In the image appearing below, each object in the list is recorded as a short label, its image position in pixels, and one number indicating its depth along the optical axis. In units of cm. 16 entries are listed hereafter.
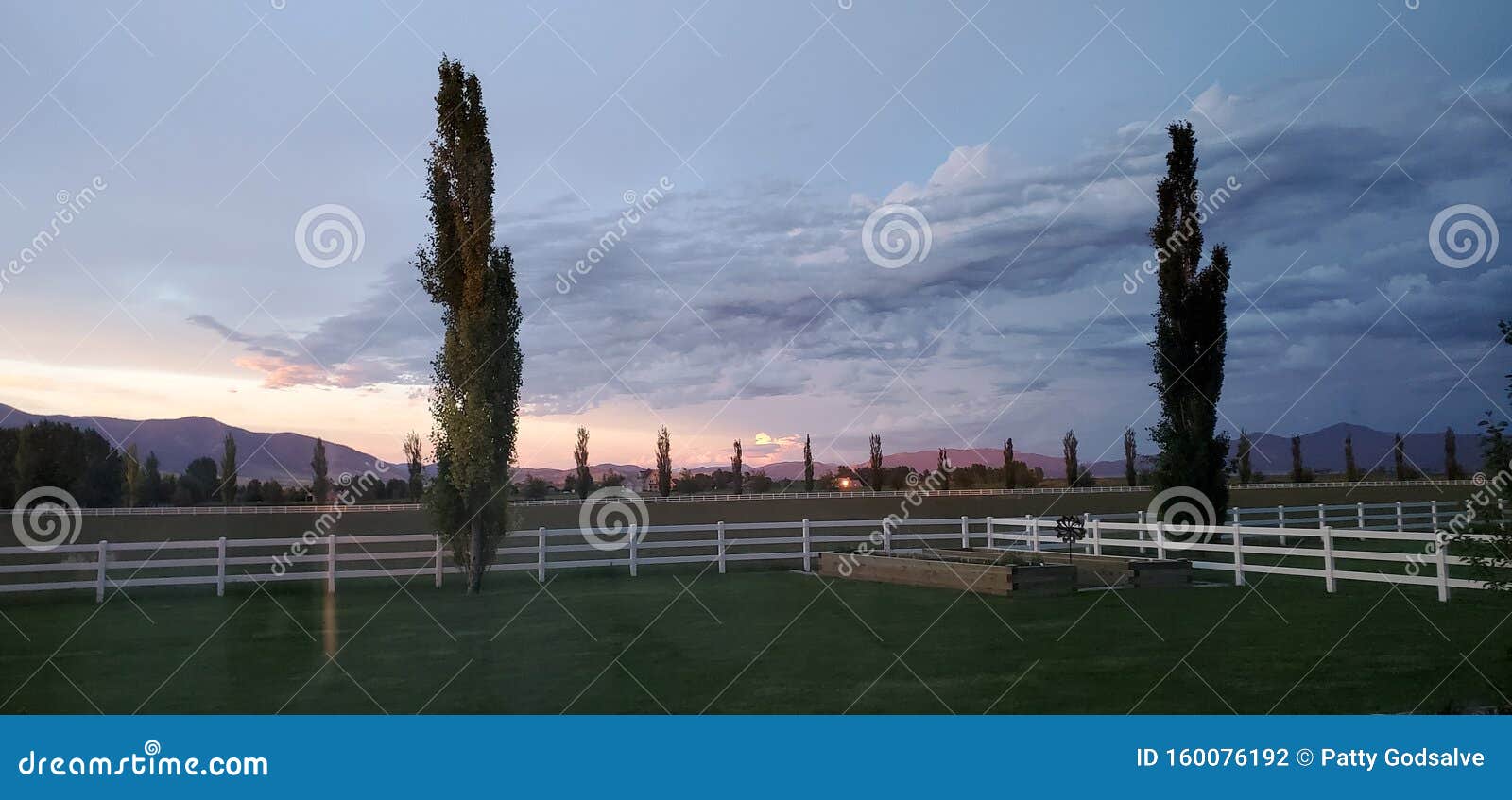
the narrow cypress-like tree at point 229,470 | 7081
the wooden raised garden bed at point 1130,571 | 1519
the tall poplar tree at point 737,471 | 7456
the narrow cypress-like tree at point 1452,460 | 6769
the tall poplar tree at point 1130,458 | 6975
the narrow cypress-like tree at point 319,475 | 6950
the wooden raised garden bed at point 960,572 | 1421
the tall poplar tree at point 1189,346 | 2170
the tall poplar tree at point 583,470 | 6888
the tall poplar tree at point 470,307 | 1648
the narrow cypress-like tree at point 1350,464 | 7344
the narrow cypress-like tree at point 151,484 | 7860
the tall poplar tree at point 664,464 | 6956
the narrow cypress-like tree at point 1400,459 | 7138
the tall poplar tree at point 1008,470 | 7244
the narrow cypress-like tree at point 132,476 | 7488
